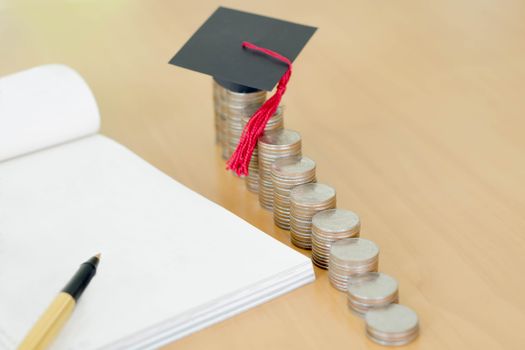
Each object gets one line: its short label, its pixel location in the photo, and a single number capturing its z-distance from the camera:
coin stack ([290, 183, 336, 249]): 0.75
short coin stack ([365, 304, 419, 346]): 0.68
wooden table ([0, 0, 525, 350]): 0.70
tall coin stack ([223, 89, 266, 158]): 0.84
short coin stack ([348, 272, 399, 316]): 0.69
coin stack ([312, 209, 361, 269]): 0.73
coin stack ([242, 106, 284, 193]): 0.82
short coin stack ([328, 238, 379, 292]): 0.71
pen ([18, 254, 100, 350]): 0.66
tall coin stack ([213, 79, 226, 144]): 0.86
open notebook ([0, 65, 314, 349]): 0.69
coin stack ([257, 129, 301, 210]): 0.79
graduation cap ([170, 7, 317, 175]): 0.81
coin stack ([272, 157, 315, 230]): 0.77
